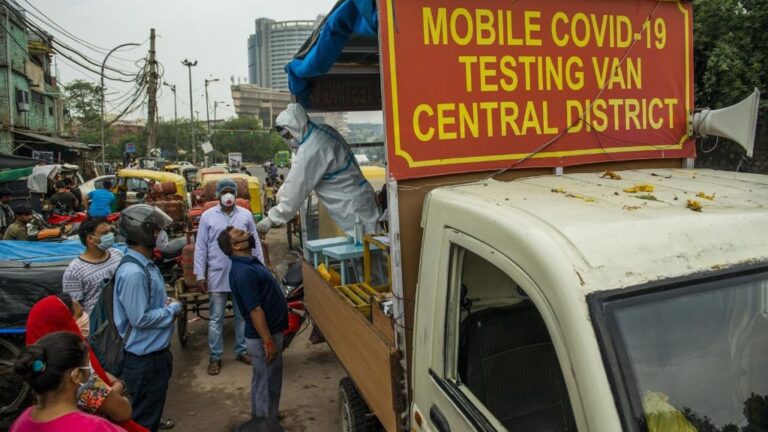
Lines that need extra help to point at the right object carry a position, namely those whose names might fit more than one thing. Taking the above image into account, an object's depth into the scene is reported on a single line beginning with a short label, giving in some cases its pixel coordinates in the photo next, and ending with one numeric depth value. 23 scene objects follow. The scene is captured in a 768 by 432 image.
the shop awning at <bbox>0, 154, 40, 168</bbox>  12.70
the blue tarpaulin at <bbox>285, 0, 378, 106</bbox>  2.75
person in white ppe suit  4.59
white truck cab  1.38
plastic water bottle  4.61
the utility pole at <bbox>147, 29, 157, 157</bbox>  26.01
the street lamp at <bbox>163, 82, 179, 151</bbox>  40.70
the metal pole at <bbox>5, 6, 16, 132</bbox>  21.54
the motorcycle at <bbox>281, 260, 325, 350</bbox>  5.41
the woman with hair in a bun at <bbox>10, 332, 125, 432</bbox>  1.93
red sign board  2.53
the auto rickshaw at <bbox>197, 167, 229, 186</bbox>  17.72
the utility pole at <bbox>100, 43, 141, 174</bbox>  21.09
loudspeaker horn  2.89
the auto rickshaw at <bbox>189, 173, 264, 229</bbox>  12.63
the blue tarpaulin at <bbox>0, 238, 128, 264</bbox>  4.88
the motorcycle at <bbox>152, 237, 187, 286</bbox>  7.56
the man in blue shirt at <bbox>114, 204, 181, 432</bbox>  3.15
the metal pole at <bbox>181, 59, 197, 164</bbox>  40.34
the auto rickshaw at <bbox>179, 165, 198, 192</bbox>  25.73
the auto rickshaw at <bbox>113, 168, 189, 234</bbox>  13.04
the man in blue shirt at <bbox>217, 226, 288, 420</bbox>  3.72
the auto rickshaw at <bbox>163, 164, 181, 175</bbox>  27.47
